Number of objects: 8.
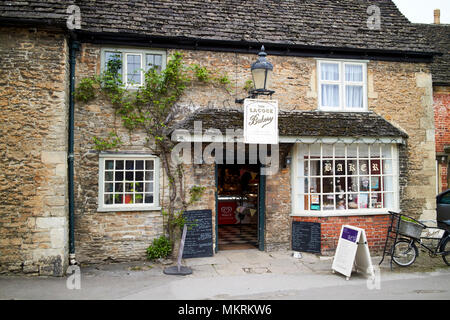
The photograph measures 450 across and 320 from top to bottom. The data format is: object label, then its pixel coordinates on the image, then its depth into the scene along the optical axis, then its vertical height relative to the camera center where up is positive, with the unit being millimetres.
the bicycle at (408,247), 8305 -1863
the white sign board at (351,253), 7562 -1837
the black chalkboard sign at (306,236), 9422 -1810
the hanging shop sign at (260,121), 8344 +1068
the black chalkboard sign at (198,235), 9055 -1690
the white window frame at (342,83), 10102 +2371
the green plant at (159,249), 8797 -1976
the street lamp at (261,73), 8227 +2154
